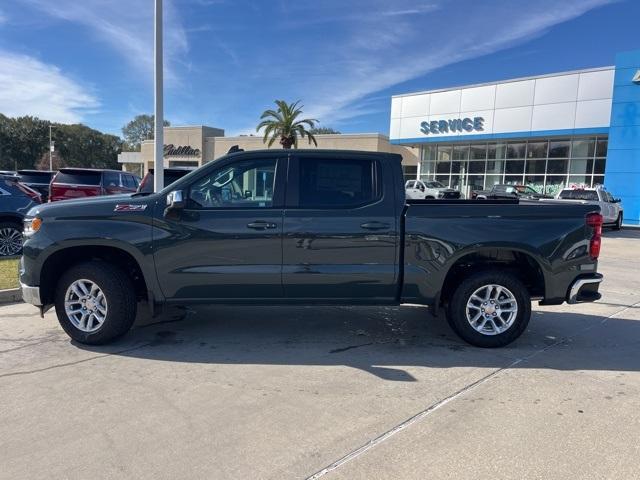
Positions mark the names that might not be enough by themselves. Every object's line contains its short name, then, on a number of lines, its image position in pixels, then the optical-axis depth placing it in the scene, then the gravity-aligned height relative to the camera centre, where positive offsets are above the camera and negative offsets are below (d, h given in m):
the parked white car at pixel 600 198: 19.20 +0.18
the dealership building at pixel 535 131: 25.31 +3.97
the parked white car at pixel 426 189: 30.53 +0.46
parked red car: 14.07 -0.05
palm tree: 41.50 +5.44
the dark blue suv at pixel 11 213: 9.87 -0.68
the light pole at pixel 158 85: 9.05 +1.80
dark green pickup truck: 4.88 -0.53
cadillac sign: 55.44 +3.86
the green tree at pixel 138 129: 115.19 +12.58
